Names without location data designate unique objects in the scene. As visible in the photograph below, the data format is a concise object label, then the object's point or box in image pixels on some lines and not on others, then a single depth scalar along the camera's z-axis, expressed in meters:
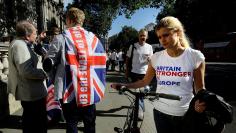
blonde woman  1.30
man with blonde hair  1.66
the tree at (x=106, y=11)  13.20
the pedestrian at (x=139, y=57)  3.07
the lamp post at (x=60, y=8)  5.55
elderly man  1.86
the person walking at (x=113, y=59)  12.33
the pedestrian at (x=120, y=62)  11.60
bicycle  1.20
